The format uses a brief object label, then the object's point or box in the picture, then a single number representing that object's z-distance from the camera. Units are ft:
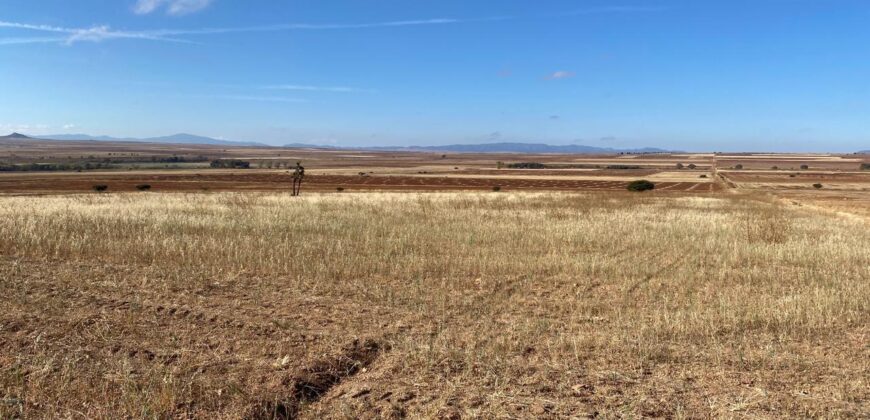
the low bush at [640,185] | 218.38
